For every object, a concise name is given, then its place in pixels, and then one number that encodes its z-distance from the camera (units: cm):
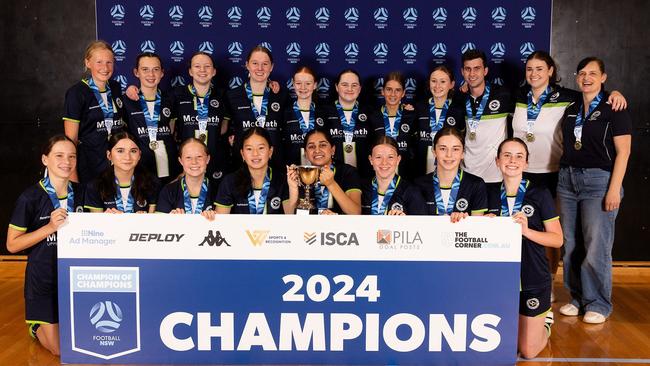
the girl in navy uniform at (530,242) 390
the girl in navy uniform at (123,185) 415
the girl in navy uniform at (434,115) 512
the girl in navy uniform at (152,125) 513
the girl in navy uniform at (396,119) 520
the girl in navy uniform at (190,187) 419
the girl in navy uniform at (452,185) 406
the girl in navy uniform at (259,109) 529
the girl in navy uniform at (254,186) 425
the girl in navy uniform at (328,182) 422
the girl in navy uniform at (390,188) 412
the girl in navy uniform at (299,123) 526
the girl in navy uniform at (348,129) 530
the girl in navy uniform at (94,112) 493
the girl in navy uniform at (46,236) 392
